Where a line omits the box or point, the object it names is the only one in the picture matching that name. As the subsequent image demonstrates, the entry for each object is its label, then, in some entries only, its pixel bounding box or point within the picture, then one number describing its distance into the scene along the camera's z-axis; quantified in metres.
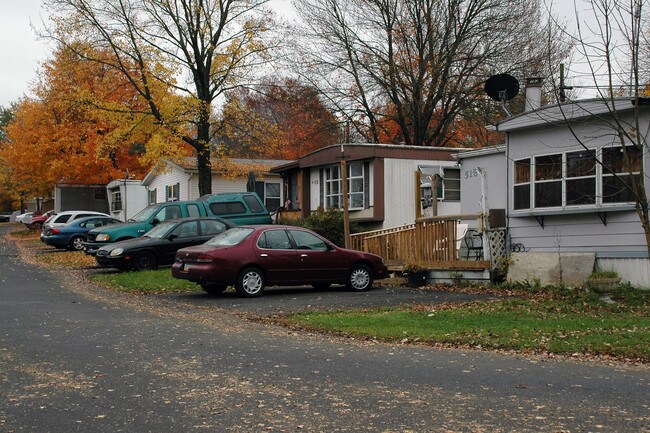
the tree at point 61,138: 40.84
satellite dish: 19.65
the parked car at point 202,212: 23.12
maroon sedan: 15.26
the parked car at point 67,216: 31.67
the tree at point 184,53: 28.48
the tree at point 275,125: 30.97
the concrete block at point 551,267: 16.03
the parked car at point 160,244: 20.34
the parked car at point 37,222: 48.66
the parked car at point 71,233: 29.75
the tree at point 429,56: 31.75
